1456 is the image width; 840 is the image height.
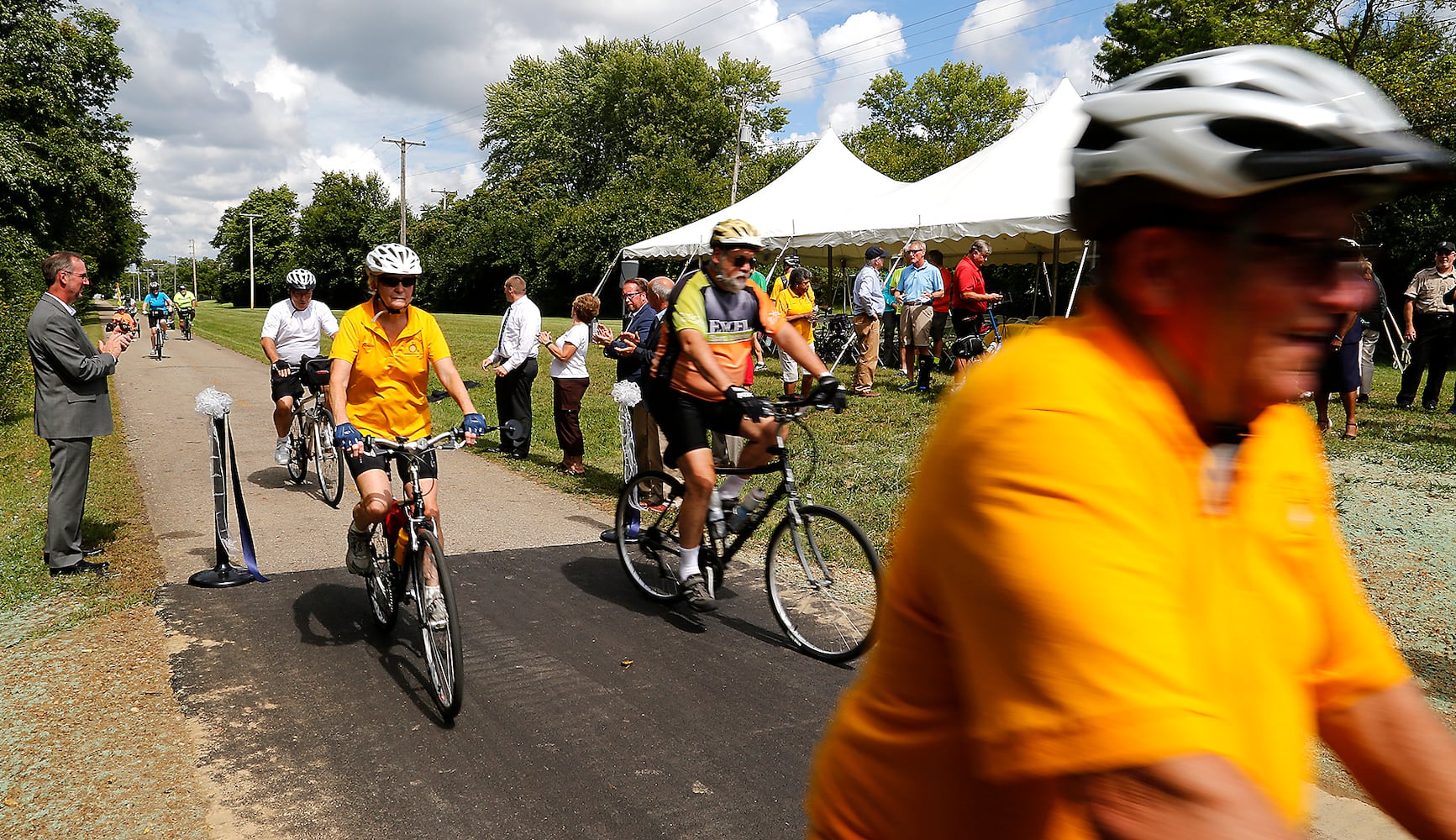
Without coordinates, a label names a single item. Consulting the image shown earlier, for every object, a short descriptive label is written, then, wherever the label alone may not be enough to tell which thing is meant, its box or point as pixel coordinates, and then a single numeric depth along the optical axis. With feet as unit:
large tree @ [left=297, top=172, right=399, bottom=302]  262.88
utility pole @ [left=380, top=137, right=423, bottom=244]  156.71
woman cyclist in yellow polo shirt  16.96
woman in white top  33.19
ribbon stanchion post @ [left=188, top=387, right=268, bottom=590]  20.57
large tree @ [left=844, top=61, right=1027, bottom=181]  213.87
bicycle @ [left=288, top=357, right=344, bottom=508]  29.48
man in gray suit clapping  20.66
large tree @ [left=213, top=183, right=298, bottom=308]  299.17
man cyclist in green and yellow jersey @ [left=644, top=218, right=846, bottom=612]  17.85
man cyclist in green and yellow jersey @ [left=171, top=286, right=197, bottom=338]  105.29
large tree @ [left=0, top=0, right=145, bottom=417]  102.89
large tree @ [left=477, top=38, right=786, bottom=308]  180.24
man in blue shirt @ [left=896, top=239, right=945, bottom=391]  49.49
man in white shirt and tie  35.50
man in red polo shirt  44.93
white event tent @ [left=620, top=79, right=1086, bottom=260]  52.70
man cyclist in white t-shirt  31.76
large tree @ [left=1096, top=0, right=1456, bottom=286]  64.69
